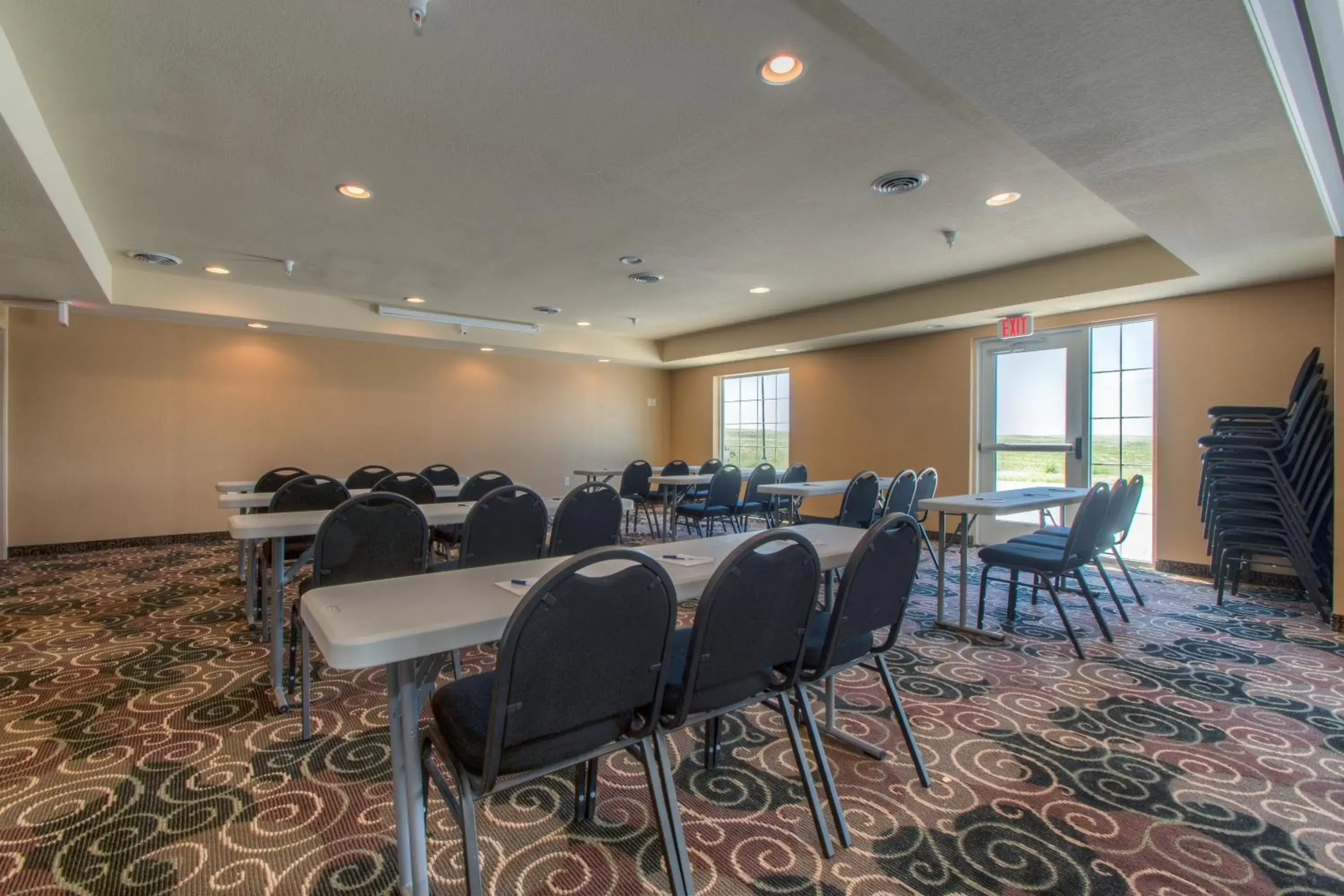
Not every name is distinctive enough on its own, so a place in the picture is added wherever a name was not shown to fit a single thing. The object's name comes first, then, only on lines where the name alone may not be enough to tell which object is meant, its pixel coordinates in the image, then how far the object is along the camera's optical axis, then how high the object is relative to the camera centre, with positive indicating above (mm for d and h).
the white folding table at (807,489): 4621 -363
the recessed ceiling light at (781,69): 2336 +1488
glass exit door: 5656 +278
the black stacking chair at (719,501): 5969 -604
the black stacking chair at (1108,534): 3641 -593
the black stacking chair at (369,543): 2314 -420
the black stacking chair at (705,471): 6699 -351
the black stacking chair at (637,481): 6836 -447
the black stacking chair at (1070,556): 3176 -622
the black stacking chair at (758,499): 6305 -606
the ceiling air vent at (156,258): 4895 +1494
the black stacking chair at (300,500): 3072 -352
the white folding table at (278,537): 2490 -417
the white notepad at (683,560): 1871 -377
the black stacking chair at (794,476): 6234 -342
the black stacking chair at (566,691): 1144 -513
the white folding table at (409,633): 1164 -396
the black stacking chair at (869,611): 1656 -488
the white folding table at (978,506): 3451 -369
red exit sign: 5711 +1125
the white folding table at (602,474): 7543 -420
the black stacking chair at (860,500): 4551 -447
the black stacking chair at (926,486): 5051 -361
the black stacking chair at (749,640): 1397 -490
